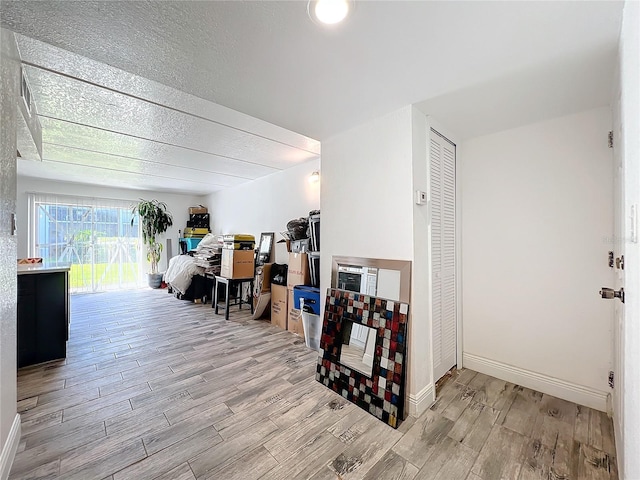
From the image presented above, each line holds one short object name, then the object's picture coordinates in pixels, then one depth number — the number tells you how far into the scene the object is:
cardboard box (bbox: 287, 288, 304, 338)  3.37
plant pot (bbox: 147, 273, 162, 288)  6.53
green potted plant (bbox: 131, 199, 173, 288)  6.36
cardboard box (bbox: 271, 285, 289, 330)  3.63
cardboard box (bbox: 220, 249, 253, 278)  4.19
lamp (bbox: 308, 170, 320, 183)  3.92
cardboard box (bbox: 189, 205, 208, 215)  6.99
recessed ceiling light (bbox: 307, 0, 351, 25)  1.10
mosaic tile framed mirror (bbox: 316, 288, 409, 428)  1.80
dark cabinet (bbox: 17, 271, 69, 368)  2.50
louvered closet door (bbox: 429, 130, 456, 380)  2.20
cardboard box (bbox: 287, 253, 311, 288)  3.38
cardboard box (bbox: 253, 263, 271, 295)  4.12
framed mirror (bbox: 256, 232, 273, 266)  4.79
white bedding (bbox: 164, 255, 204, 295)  5.08
